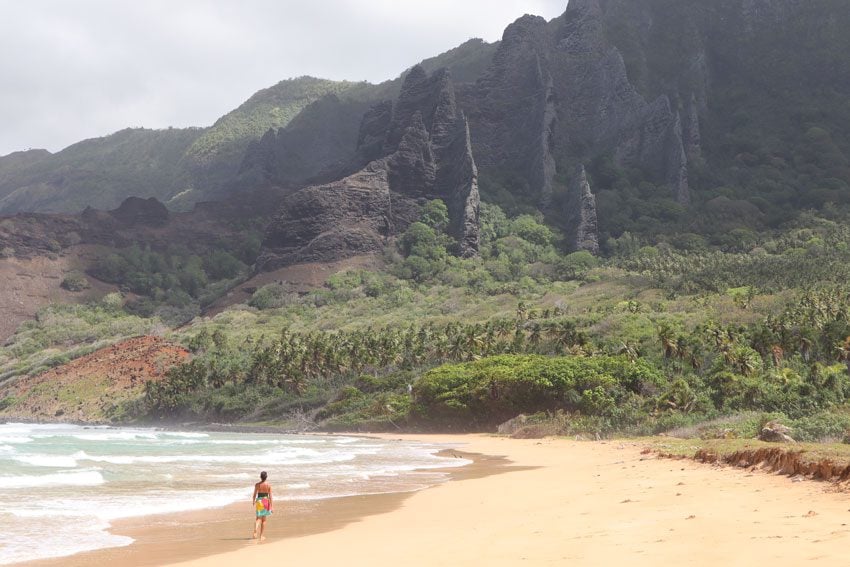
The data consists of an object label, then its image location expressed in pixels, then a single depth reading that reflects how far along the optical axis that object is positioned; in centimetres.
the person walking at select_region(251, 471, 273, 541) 1833
